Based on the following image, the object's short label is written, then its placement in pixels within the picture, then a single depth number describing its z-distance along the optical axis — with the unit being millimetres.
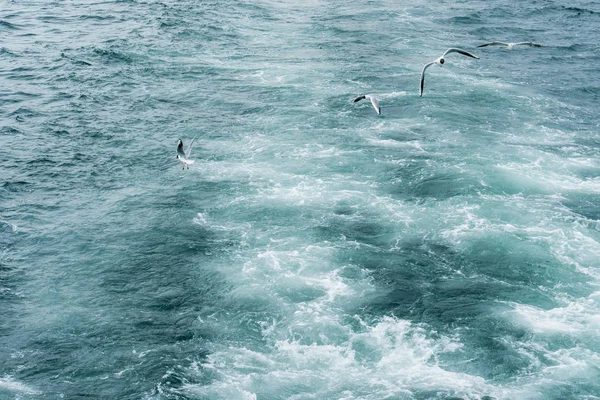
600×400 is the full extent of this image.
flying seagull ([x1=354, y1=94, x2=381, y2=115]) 54875
